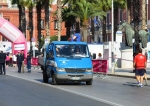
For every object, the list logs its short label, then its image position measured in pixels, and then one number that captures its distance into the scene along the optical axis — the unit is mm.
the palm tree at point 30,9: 61781
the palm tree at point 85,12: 55781
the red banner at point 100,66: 33600
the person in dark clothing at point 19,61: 41456
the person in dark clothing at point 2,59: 37709
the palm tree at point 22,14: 63688
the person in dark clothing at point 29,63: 42422
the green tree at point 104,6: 59281
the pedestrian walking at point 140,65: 23797
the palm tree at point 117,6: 58769
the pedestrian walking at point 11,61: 60738
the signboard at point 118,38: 51391
